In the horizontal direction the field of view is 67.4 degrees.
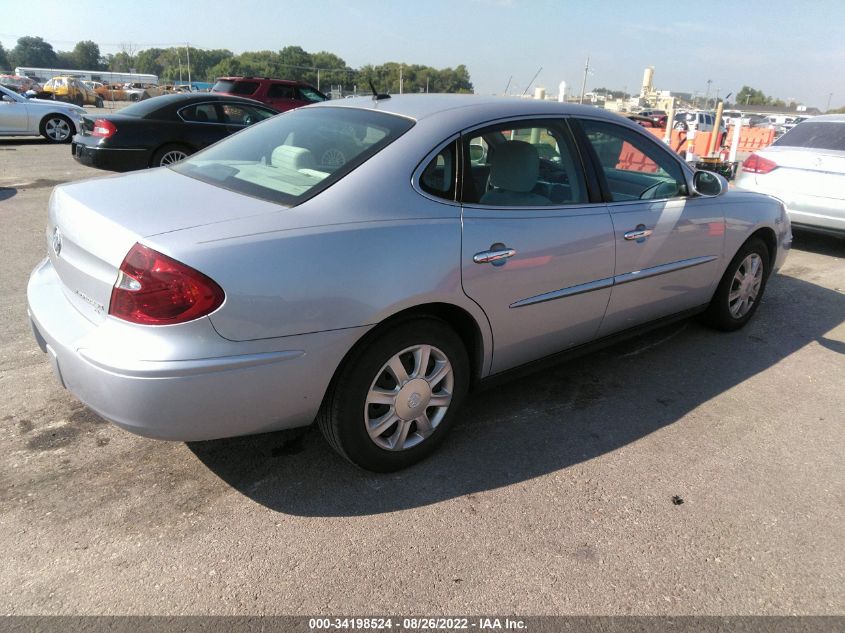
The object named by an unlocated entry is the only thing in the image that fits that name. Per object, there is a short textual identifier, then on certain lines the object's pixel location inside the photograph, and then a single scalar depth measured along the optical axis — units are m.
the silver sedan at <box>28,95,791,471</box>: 2.21
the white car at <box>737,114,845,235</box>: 6.78
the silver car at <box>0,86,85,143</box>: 14.80
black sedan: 9.02
